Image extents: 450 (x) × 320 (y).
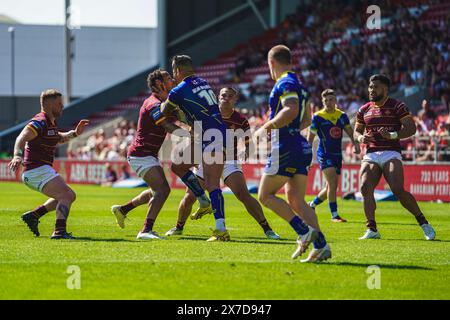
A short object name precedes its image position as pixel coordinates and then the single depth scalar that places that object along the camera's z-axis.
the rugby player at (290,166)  10.60
